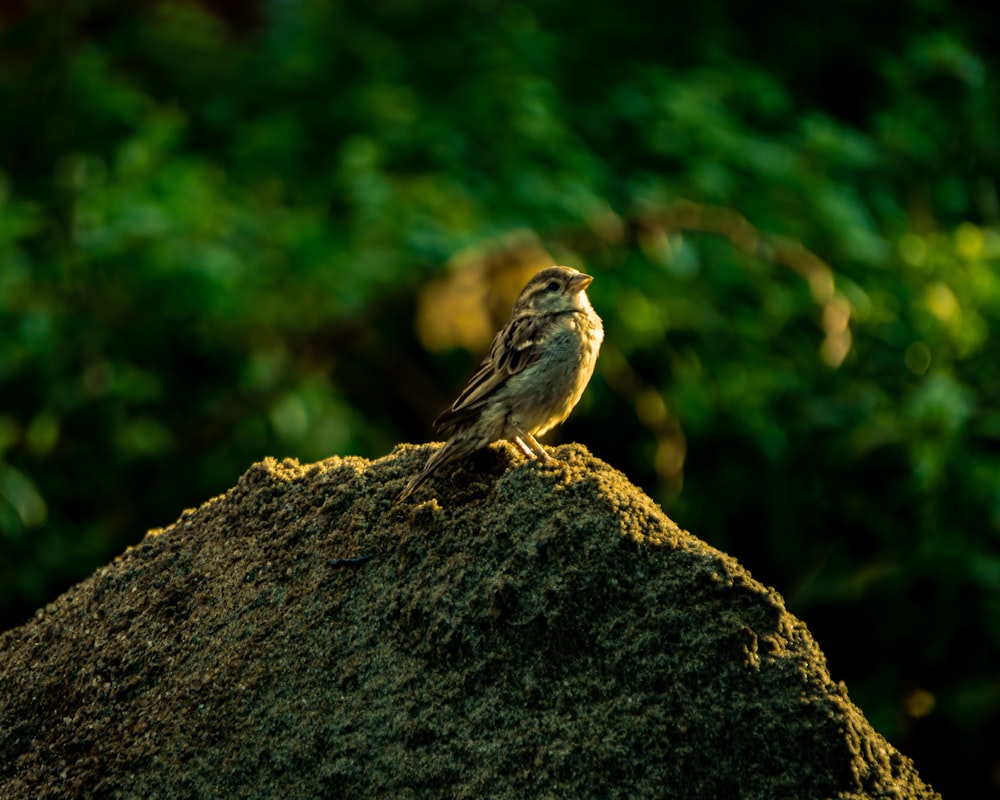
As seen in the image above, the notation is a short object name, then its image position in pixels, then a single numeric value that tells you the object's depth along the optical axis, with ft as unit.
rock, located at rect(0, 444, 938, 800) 19.60
